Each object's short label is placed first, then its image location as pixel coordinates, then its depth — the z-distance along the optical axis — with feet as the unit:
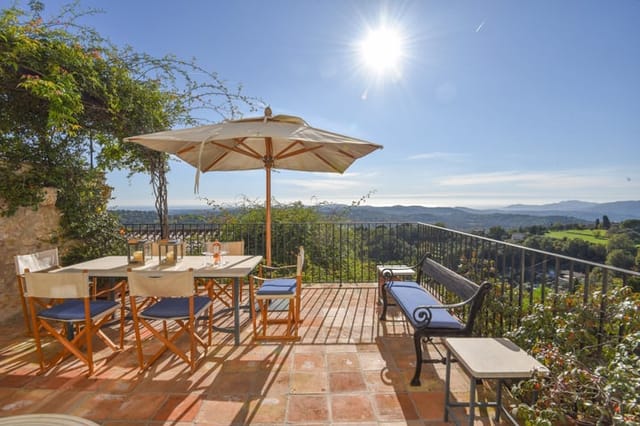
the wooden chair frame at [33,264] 9.64
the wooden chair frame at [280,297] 10.17
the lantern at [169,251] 10.61
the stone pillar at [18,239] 11.63
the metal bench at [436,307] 7.60
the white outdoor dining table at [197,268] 9.34
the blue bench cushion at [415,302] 7.93
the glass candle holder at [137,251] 10.59
